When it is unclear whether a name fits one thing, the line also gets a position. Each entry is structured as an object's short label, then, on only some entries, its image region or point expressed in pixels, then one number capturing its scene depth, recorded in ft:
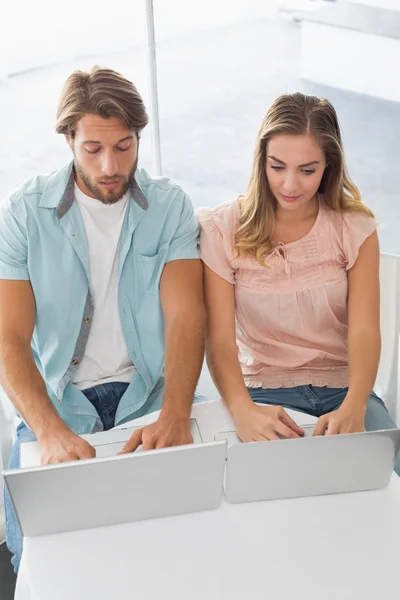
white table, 3.61
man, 5.44
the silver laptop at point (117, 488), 3.74
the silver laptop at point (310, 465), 3.96
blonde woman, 5.60
